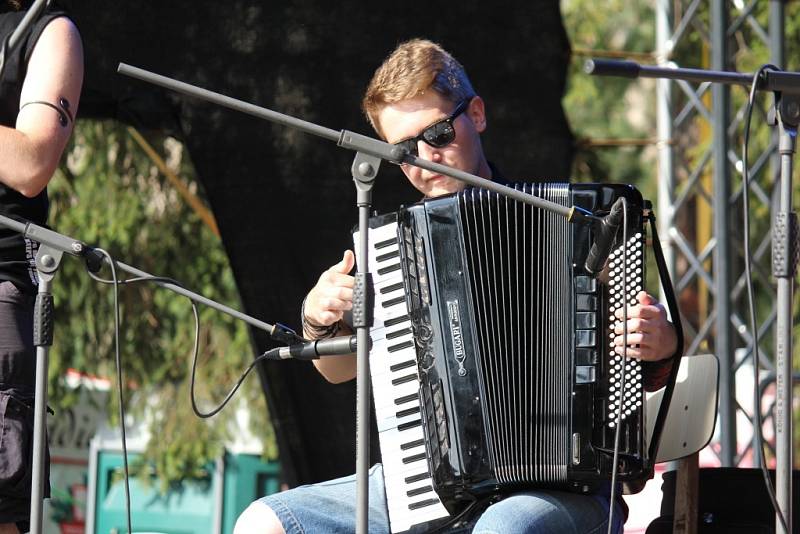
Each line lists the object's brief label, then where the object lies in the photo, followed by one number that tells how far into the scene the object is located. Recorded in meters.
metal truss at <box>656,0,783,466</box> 9.06
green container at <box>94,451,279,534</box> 12.54
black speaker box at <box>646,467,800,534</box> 6.15
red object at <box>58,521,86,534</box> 13.62
